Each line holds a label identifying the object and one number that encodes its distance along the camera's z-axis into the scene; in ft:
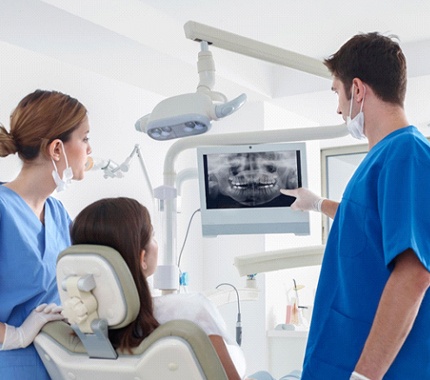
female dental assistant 5.17
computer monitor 6.97
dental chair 4.34
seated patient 4.64
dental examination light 6.12
